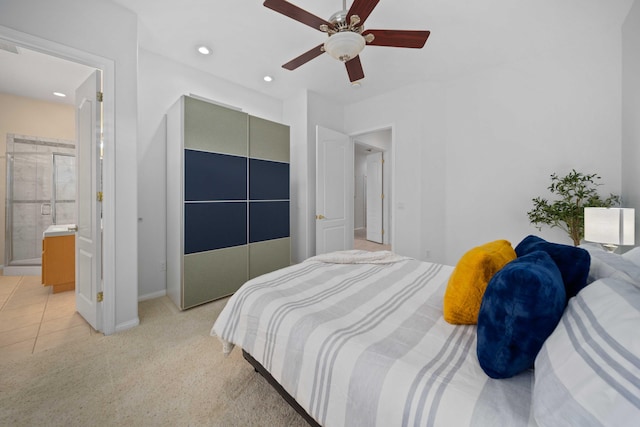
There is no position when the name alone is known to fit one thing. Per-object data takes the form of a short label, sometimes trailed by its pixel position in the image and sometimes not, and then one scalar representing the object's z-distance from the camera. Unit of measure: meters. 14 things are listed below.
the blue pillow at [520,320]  0.77
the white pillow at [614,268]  0.96
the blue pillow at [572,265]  1.00
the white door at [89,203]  2.07
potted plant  2.40
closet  2.53
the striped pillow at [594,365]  0.50
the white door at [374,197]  6.18
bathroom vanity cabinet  2.85
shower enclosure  3.54
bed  0.58
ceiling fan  1.52
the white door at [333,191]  3.60
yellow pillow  1.07
